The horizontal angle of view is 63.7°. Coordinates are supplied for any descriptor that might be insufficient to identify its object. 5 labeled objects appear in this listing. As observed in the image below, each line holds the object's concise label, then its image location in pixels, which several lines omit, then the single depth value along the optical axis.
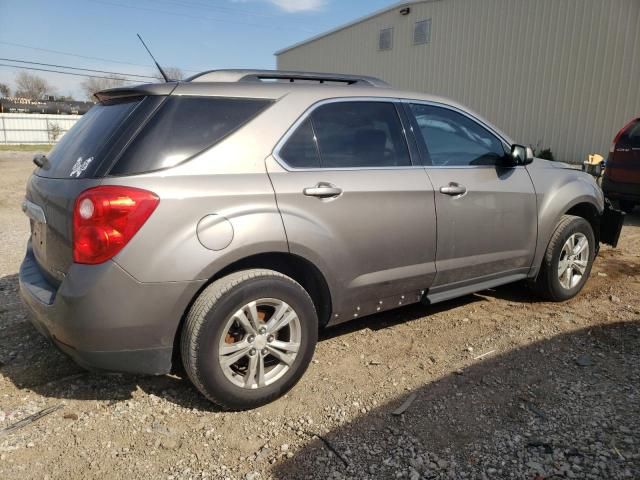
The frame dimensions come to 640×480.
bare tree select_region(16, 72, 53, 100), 70.68
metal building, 13.05
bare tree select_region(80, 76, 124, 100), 60.58
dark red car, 7.50
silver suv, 2.44
